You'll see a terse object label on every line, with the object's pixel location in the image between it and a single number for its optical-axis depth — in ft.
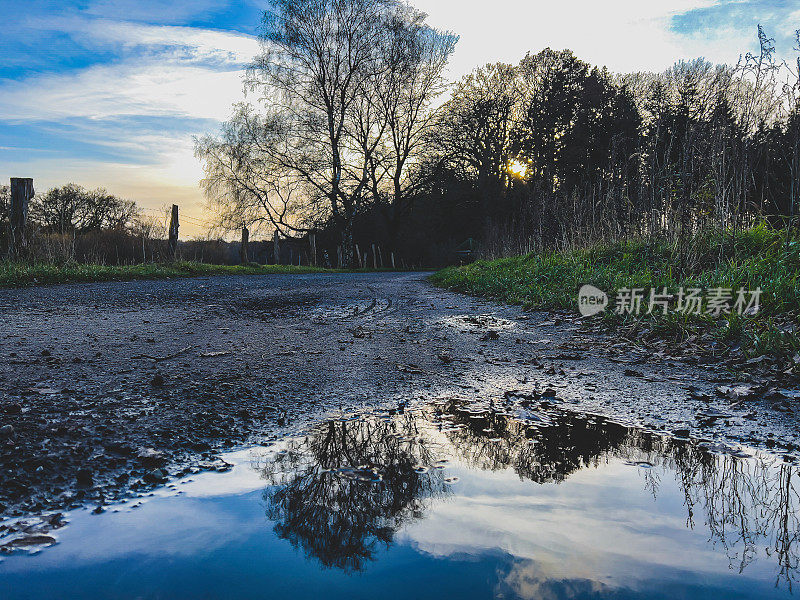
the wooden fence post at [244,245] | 82.17
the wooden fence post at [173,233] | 61.06
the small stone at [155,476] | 6.50
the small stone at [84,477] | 6.39
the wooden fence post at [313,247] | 109.24
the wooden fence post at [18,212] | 42.93
